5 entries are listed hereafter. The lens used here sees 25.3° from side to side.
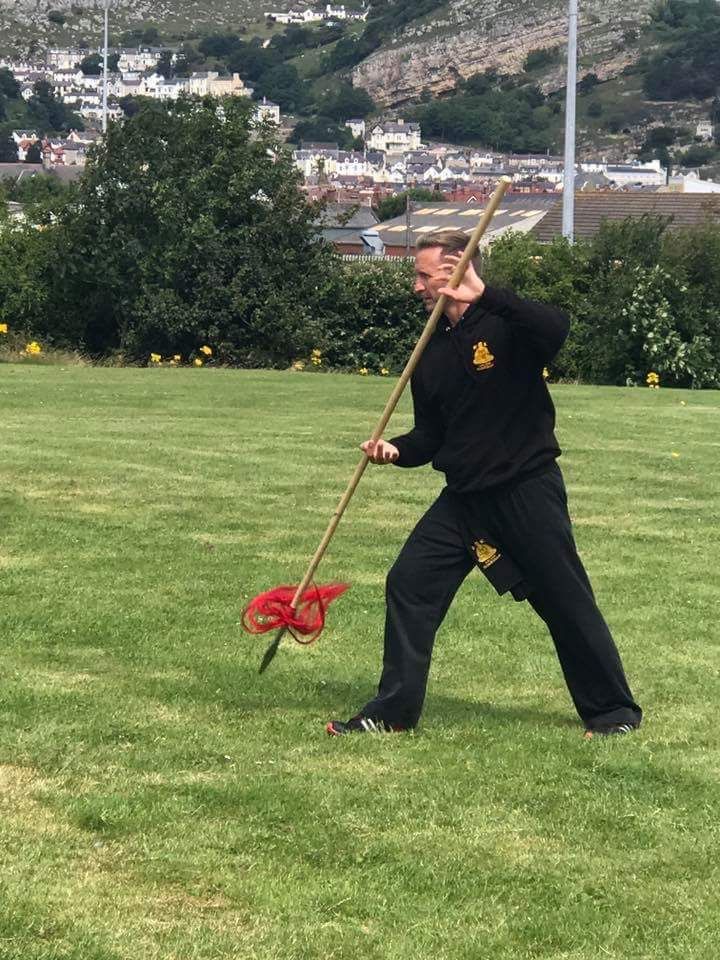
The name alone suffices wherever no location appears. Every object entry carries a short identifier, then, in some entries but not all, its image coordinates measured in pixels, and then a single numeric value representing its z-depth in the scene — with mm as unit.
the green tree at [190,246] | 30188
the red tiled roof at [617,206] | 62062
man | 6652
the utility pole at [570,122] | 37781
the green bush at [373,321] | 30953
